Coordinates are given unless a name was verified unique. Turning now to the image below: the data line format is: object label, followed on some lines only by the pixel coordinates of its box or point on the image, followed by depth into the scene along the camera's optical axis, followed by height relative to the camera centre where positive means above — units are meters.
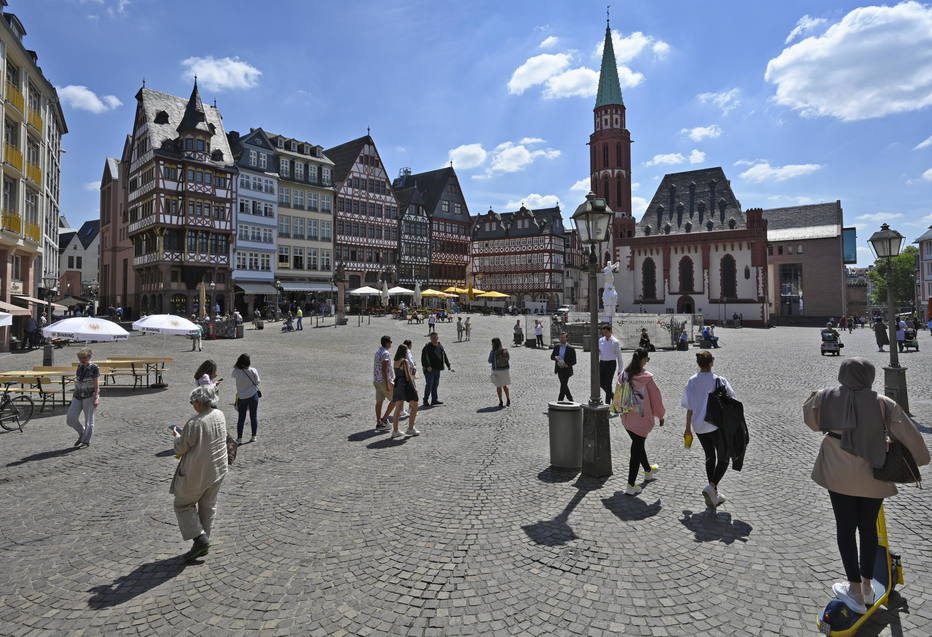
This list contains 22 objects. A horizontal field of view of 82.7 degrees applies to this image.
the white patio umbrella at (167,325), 14.98 -0.02
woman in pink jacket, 6.39 -1.22
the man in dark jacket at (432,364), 12.24 -1.04
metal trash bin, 7.24 -1.62
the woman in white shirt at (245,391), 8.73 -1.13
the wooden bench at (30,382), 10.88 -1.21
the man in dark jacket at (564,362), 11.05 -0.95
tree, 84.69 +5.93
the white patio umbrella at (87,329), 12.04 -0.08
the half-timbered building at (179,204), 40.81 +9.52
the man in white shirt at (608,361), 11.30 -0.96
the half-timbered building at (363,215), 56.50 +11.61
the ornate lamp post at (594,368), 7.01 -0.73
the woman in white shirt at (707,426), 5.73 -1.23
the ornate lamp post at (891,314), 10.05 -0.08
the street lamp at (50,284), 32.81 +2.73
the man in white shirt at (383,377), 9.66 -1.04
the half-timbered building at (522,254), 71.56 +8.87
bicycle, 9.72 -1.62
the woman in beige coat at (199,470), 4.71 -1.32
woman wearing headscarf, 3.65 -1.00
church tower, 75.56 +24.12
